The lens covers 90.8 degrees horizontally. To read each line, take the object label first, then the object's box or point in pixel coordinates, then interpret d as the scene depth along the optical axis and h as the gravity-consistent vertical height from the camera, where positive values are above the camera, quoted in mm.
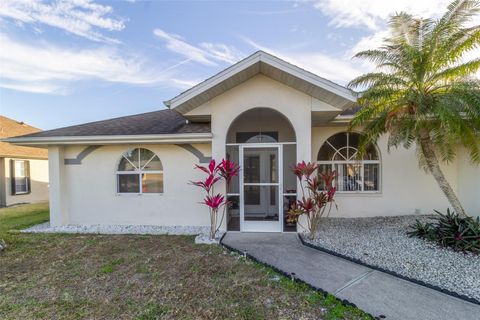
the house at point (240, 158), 7258 -152
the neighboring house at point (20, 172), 13828 -993
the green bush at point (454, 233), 5648 -2063
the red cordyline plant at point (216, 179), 6871 -730
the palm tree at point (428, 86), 6362 +1971
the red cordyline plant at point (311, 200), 6465 -1263
